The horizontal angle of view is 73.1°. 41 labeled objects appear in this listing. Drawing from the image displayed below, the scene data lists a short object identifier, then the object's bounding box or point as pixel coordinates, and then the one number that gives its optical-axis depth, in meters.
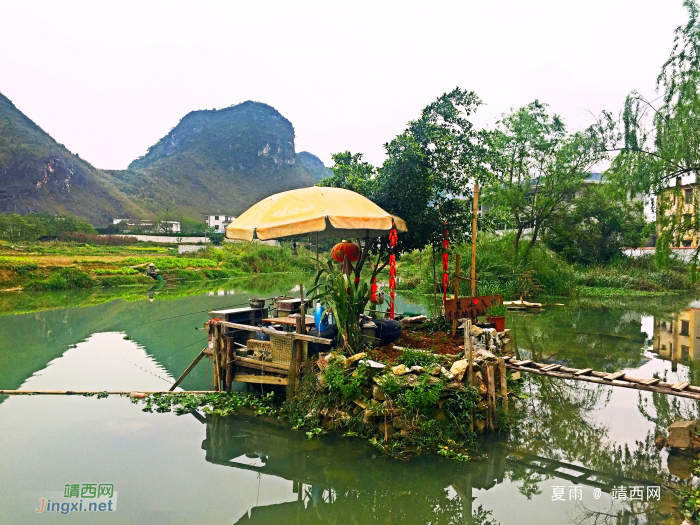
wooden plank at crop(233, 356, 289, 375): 7.20
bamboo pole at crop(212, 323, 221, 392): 7.86
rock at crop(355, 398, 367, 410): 5.93
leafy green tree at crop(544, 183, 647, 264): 27.78
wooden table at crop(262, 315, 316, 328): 7.67
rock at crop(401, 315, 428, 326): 8.96
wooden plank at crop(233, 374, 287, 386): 7.23
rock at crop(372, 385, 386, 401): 5.78
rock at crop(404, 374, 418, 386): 5.66
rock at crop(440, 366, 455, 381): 5.80
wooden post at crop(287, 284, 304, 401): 6.84
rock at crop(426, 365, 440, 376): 5.83
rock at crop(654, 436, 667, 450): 6.07
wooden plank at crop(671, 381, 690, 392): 5.67
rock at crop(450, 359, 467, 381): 5.87
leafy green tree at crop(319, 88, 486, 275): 8.61
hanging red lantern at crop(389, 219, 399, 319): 6.97
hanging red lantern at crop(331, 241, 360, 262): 7.81
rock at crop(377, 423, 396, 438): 5.83
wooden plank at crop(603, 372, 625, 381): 6.03
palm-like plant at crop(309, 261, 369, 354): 6.38
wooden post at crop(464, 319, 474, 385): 5.92
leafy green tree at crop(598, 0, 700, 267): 9.91
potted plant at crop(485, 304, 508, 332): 7.80
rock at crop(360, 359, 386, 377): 5.92
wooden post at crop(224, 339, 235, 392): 7.80
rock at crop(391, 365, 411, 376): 5.78
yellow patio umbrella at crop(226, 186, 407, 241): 6.39
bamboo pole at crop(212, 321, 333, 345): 6.59
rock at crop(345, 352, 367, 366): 6.06
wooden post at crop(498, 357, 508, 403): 6.40
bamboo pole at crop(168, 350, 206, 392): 8.14
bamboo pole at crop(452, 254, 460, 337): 7.78
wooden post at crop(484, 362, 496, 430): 6.00
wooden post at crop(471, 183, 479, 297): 8.16
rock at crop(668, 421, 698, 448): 5.83
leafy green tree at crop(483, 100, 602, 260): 23.30
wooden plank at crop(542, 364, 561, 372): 6.54
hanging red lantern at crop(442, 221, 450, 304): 8.08
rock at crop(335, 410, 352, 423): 6.13
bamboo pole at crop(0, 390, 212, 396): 7.82
